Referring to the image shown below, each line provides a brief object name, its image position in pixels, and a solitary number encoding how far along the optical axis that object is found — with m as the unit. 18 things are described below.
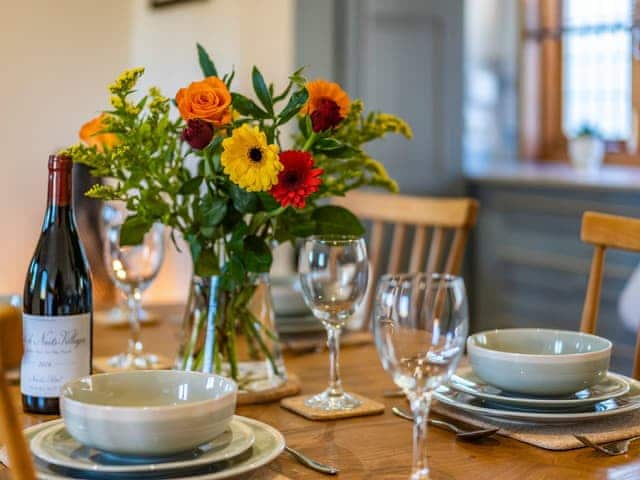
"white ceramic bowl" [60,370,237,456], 0.88
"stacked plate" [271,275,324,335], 1.71
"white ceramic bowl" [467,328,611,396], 1.12
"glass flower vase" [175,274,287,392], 1.32
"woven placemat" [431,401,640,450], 1.08
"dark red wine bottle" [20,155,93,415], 1.16
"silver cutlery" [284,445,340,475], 0.99
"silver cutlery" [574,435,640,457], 1.05
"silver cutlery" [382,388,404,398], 1.32
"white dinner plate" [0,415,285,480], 0.91
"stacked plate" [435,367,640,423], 1.12
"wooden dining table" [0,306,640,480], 0.99
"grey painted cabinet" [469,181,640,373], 3.23
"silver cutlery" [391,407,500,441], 1.10
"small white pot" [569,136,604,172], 3.62
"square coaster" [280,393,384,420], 1.21
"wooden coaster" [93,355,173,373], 1.48
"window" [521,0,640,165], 3.82
